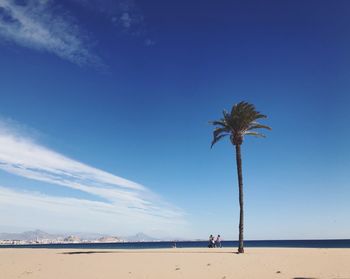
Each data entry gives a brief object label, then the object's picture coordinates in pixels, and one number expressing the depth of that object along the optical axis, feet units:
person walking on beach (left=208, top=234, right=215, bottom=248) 151.74
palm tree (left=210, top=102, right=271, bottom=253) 107.86
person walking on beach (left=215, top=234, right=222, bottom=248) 161.97
